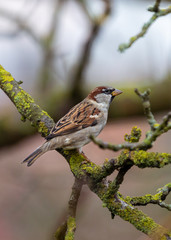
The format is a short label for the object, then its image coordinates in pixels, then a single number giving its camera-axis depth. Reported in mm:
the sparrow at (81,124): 6066
